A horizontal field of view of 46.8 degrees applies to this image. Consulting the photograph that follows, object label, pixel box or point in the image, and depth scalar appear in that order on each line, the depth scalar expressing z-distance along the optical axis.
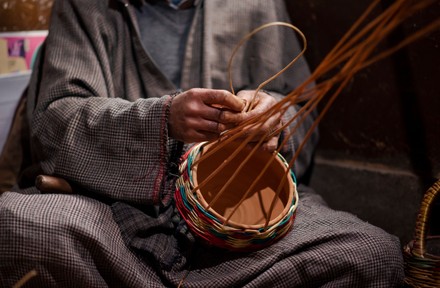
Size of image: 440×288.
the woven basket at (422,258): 1.32
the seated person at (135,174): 1.21
